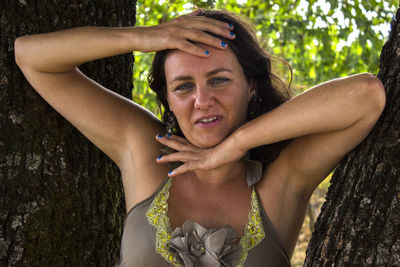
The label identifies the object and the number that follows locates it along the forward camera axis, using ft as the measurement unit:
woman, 6.84
